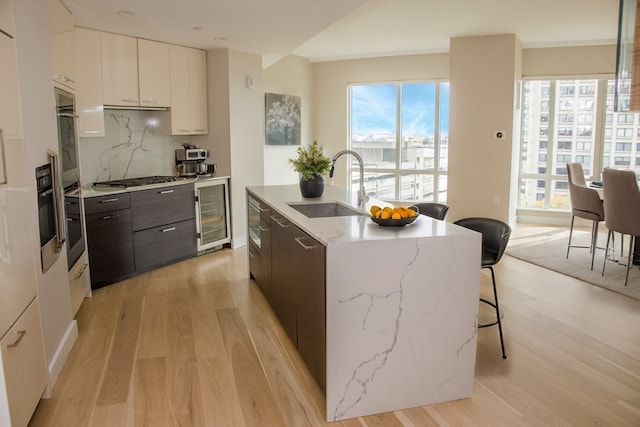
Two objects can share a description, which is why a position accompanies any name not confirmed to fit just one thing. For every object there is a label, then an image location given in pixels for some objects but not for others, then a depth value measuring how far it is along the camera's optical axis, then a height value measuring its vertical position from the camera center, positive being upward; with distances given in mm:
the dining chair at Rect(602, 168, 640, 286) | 4554 -469
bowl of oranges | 2619 -333
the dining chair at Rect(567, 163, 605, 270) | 5305 -558
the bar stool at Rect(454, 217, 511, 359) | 3205 -559
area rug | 4664 -1161
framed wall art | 7207 +500
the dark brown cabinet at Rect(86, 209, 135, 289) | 4363 -822
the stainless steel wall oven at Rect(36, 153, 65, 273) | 2689 -334
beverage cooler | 5570 -689
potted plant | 3863 -150
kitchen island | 2373 -785
